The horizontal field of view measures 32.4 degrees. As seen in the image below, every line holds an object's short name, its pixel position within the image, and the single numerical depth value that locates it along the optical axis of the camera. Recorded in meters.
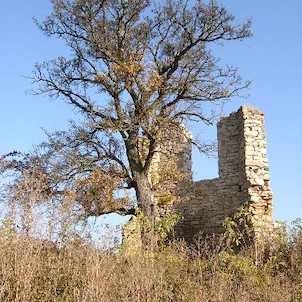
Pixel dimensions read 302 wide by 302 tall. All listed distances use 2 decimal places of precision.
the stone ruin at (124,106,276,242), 14.00
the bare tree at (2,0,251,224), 13.84
